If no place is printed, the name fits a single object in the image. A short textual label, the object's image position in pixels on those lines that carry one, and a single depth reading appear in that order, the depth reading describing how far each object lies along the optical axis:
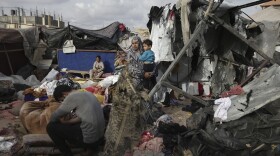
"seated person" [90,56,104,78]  12.12
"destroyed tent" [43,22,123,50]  13.30
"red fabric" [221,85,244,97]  5.93
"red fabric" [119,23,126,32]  13.40
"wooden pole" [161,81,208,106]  6.07
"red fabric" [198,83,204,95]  9.50
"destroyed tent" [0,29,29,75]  12.21
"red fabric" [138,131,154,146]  5.12
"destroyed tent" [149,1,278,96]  8.80
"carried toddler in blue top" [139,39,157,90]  7.15
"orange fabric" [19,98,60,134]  5.28
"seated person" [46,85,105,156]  4.36
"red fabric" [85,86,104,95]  8.95
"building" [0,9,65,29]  35.73
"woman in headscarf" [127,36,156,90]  6.99
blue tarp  12.81
